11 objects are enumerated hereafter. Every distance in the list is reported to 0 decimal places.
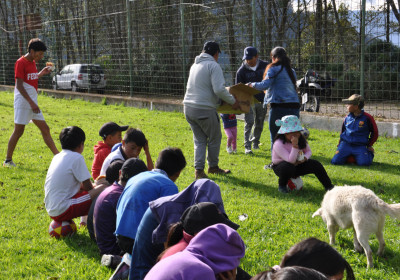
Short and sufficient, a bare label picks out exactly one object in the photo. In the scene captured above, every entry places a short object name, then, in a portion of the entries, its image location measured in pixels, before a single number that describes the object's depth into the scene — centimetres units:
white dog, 416
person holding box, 715
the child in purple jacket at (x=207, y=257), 227
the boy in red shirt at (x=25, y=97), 825
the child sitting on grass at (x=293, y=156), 650
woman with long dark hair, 766
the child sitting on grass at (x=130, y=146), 523
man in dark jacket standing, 905
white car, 1920
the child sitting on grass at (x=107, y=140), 602
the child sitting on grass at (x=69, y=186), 504
